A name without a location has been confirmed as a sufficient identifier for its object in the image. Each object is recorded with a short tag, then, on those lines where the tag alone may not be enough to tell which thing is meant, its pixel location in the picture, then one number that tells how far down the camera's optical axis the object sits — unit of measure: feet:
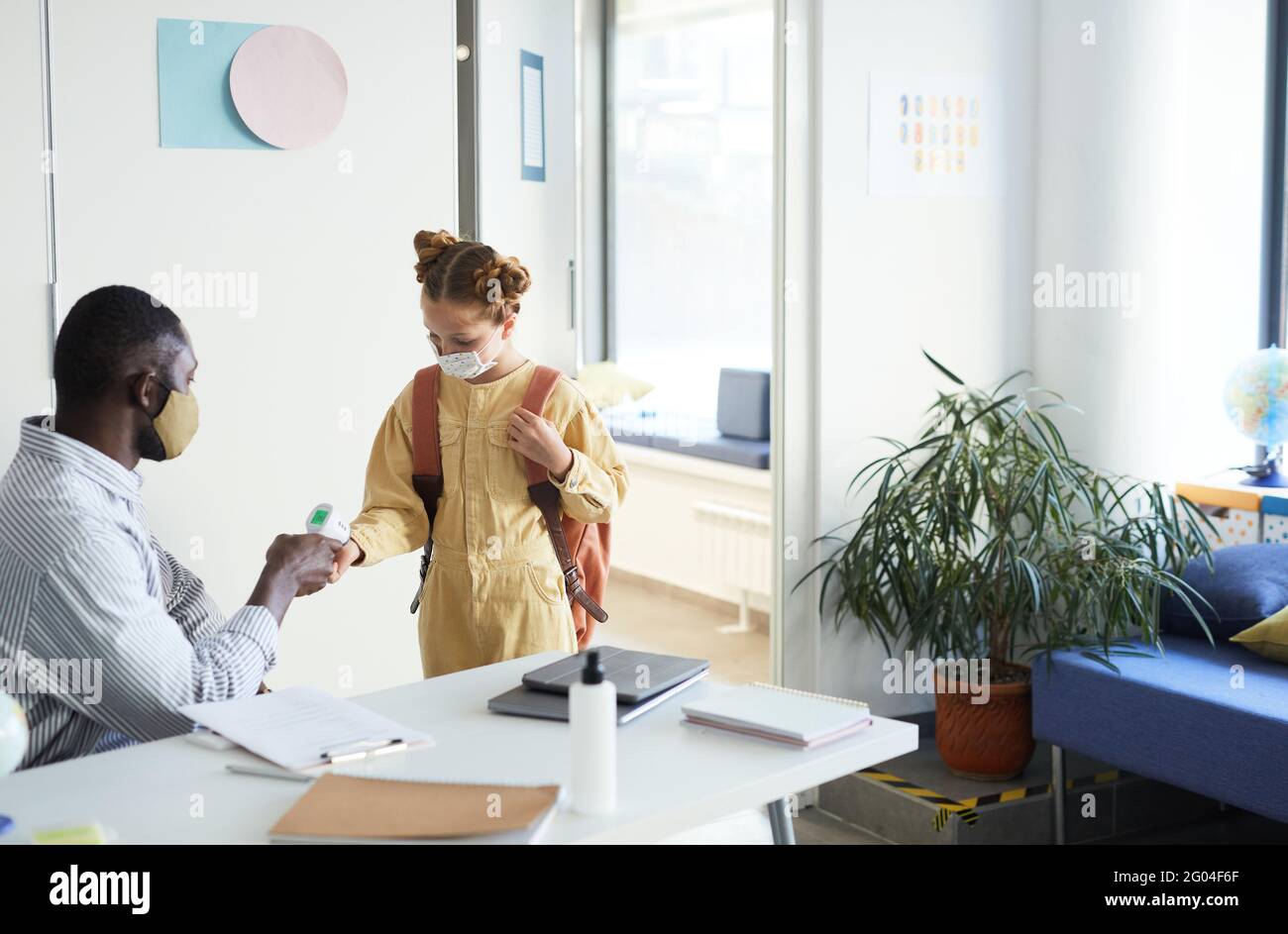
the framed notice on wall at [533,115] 12.61
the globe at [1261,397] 13.25
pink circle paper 11.10
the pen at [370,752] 6.22
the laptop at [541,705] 6.83
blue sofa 10.03
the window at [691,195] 19.20
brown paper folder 5.34
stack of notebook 6.53
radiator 18.19
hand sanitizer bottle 5.53
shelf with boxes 13.07
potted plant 11.90
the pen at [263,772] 6.01
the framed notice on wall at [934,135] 13.16
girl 8.84
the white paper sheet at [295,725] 6.28
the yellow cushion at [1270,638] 11.22
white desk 5.62
